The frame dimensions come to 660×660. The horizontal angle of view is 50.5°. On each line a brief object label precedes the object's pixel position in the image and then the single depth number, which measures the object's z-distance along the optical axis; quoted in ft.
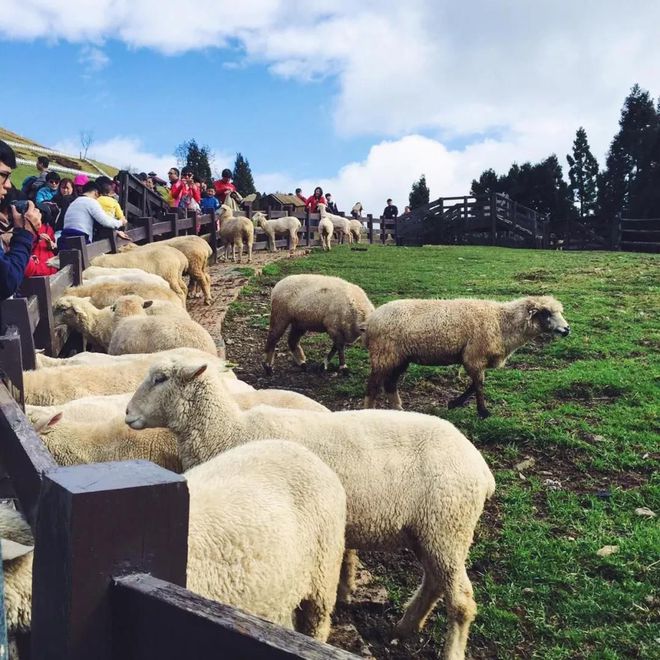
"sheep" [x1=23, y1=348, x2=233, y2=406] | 16.03
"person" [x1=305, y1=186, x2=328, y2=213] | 85.71
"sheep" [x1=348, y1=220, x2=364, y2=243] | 94.44
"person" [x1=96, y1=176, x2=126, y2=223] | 34.73
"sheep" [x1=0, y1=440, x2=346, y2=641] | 6.60
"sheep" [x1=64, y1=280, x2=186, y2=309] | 26.27
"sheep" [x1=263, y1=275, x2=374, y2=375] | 30.30
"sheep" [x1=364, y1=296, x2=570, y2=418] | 25.00
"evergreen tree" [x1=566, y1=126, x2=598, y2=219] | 132.57
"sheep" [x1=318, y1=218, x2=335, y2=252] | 75.74
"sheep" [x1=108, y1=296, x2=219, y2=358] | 21.66
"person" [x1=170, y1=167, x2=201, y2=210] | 60.29
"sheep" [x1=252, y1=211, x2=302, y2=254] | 75.00
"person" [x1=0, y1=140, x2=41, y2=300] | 12.05
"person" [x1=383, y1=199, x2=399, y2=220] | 105.81
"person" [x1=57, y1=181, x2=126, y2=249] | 32.04
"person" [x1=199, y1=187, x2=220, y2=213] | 65.10
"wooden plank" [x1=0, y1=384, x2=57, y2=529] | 6.42
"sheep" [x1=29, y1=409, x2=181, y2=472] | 12.71
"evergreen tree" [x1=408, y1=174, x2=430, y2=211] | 156.25
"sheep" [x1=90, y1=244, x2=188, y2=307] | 33.37
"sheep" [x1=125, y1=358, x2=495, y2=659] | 12.17
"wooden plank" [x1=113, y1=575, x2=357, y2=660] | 3.69
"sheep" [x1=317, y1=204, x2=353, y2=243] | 90.09
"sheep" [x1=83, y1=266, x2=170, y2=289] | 28.84
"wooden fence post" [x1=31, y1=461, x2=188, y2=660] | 4.43
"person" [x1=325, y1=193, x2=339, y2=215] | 99.40
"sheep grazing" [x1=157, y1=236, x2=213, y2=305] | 41.16
